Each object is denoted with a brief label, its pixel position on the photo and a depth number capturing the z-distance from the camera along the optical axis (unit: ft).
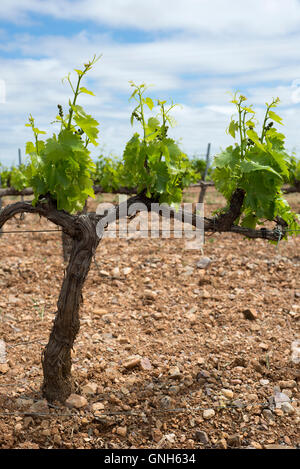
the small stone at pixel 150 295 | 17.71
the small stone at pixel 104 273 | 20.20
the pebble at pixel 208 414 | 10.71
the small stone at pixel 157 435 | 9.97
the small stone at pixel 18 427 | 9.80
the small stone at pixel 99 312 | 16.42
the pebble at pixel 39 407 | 10.38
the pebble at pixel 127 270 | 20.28
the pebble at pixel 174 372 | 12.22
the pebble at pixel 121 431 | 9.97
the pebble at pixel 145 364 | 12.66
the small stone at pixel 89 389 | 11.40
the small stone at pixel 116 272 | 20.18
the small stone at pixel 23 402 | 10.65
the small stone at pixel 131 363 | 12.51
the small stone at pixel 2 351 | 12.99
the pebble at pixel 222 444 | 9.87
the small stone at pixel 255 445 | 9.95
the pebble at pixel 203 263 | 21.18
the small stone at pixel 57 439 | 9.61
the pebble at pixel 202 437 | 10.02
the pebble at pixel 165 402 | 11.02
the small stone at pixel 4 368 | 12.31
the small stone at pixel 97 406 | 10.71
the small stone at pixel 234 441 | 9.96
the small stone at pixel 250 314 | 16.07
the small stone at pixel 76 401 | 10.74
